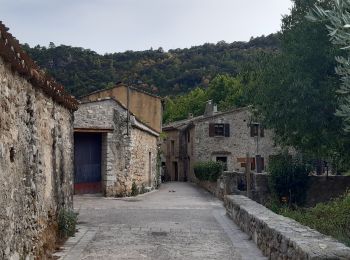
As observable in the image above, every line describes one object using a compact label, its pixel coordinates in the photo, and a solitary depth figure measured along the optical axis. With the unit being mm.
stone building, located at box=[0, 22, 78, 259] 5633
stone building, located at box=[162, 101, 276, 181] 35812
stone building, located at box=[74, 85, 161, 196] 20016
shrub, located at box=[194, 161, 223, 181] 26906
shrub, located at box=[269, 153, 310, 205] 21594
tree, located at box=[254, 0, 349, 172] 15258
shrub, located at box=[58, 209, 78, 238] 9687
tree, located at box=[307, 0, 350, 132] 5676
